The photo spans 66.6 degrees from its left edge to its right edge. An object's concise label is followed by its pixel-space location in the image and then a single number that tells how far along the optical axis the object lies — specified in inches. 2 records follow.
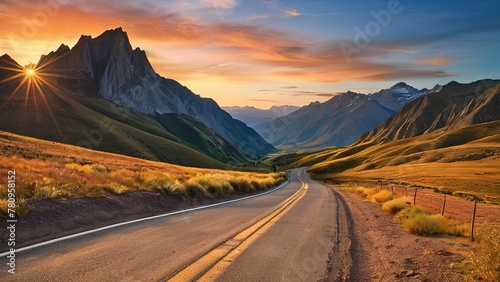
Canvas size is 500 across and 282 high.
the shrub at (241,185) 1219.9
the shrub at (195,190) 813.2
